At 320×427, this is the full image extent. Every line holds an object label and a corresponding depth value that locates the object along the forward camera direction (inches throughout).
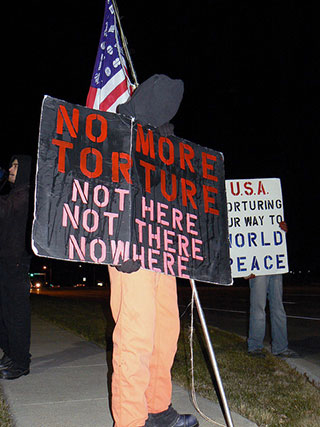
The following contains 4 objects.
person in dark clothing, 182.5
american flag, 182.7
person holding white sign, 239.6
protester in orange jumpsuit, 106.7
